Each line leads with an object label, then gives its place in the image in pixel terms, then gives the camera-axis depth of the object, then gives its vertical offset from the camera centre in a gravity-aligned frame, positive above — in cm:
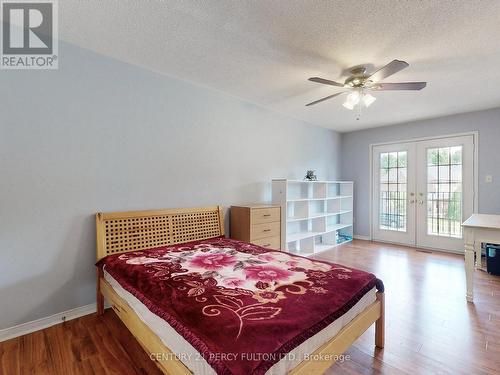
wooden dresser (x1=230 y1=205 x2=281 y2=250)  308 -50
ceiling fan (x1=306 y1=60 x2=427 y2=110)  217 +101
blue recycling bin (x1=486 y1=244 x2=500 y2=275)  314 -96
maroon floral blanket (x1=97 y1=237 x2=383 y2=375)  99 -62
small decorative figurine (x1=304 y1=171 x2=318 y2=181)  430 +20
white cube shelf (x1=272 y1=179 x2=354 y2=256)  375 -51
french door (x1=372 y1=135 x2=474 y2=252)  418 -8
